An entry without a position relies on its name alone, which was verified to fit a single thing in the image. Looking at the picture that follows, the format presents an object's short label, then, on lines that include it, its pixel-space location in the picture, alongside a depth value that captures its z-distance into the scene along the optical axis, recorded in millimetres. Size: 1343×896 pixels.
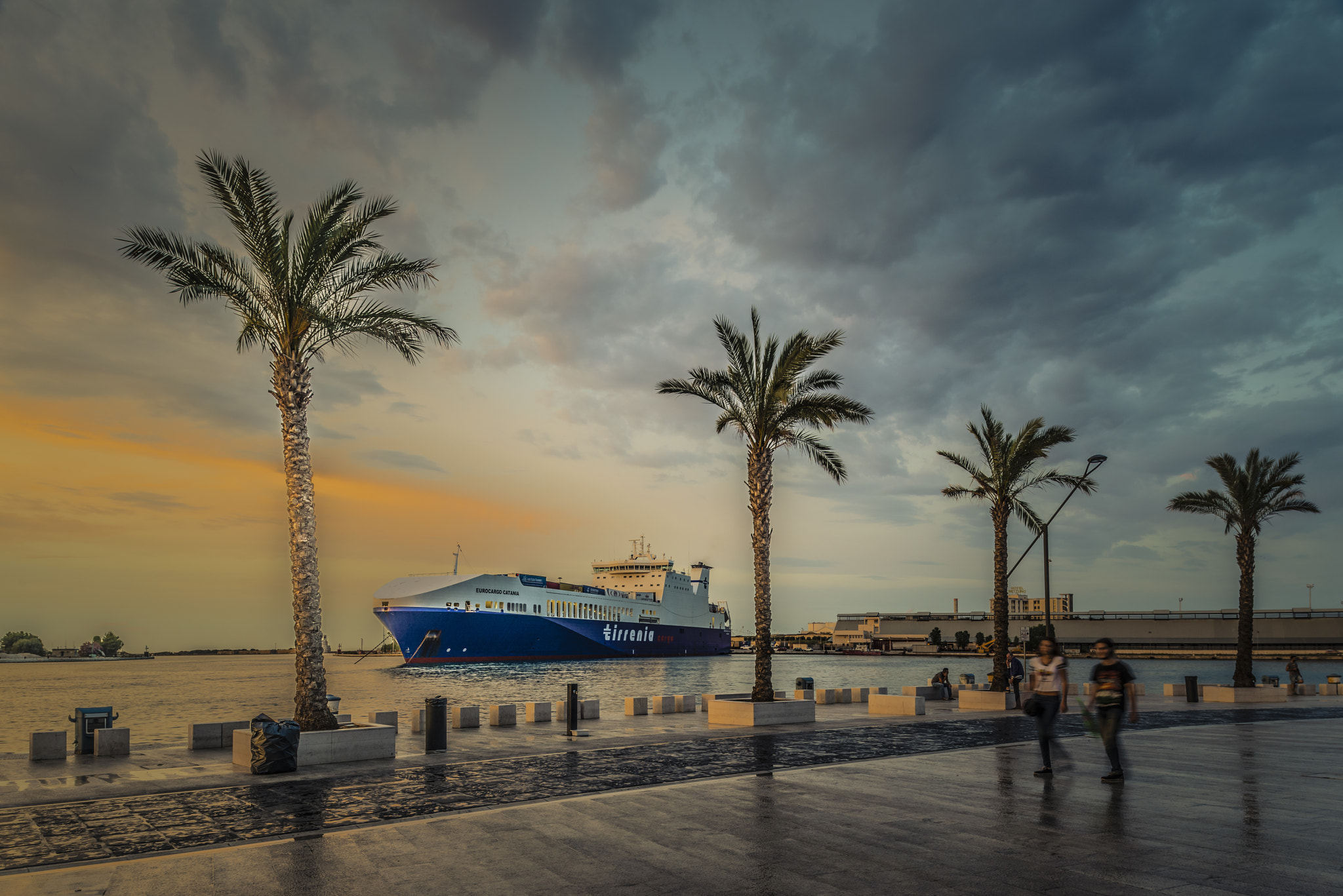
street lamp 27516
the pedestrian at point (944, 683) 26984
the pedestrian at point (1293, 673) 30281
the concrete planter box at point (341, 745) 12203
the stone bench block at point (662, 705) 21688
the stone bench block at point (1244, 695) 27438
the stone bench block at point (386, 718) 16438
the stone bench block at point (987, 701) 23422
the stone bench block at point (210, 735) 14328
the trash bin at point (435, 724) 13617
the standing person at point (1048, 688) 10344
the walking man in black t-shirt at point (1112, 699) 9734
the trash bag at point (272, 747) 11508
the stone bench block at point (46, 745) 12836
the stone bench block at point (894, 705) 21156
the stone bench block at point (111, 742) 13234
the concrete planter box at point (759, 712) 18188
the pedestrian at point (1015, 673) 24312
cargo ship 80812
